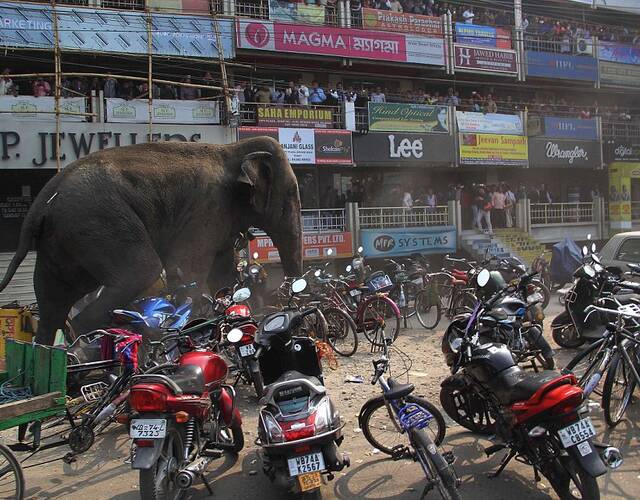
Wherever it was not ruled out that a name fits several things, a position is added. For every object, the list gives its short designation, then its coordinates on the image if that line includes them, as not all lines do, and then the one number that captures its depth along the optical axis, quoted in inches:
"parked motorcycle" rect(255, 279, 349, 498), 128.3
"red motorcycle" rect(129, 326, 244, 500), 128.8
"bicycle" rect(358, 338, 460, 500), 126.5
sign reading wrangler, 832.3
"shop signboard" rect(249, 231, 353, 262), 585.9
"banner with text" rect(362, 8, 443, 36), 759.1
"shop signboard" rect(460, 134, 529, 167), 769.6
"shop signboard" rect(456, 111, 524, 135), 770.8
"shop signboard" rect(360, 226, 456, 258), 645.9
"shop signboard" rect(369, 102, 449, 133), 710.5
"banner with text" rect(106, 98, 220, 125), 569.6
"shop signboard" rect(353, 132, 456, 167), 707.4
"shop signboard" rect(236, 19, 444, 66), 690.2
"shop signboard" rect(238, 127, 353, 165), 649.0
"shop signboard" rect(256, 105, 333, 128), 650.2
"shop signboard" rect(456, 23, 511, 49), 812.6
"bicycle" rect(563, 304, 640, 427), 177.3
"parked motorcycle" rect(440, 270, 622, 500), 125.7
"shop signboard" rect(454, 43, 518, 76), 815.7
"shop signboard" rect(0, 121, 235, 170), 523.8
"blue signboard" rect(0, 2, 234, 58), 578.2
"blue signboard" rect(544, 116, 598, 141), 835.4
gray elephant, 239.9
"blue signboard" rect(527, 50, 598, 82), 880.3
